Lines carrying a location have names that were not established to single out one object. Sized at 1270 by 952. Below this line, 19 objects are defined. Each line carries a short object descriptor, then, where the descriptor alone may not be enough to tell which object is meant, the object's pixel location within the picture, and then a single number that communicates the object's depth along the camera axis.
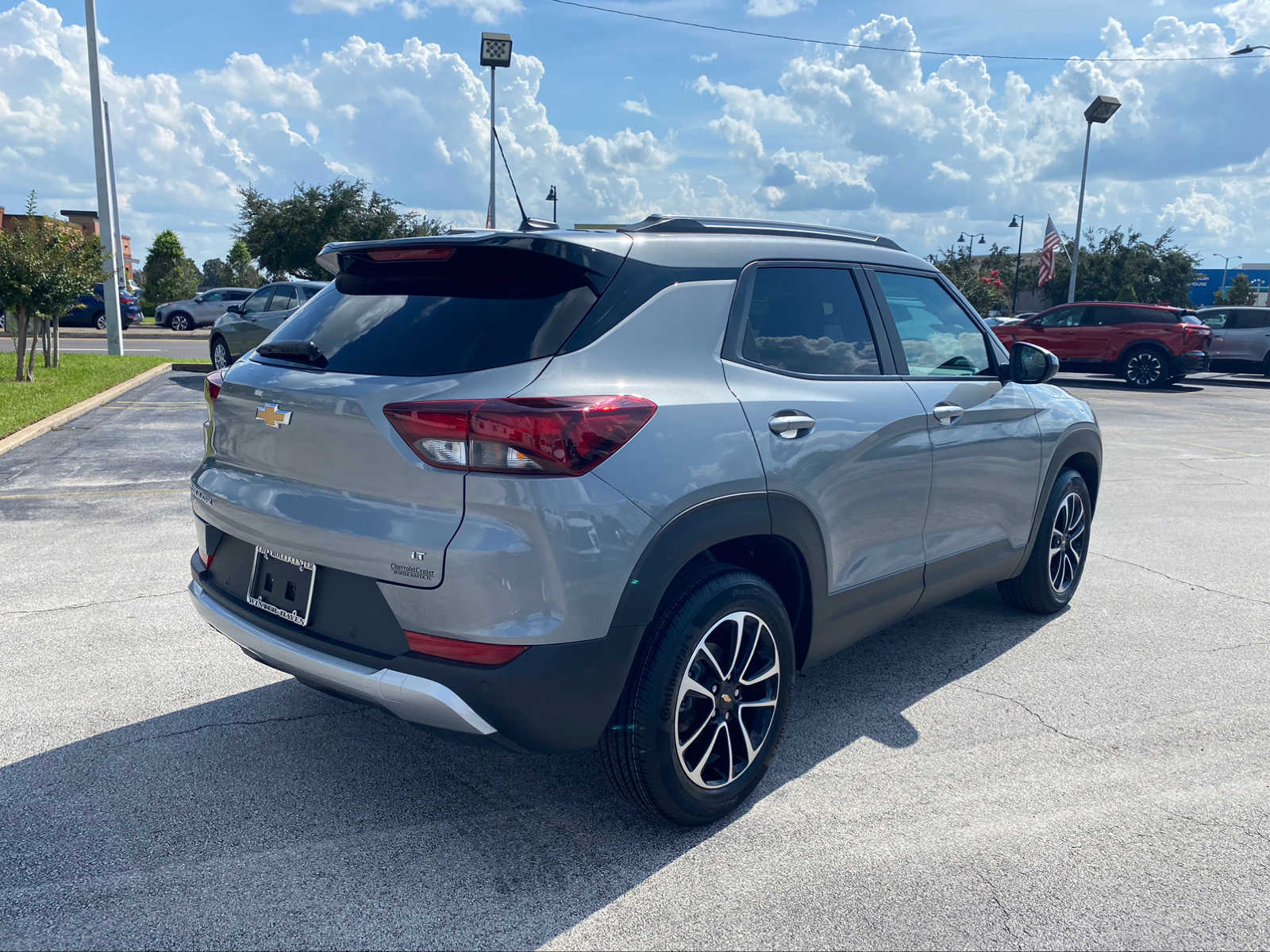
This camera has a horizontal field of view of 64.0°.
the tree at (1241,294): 72.62
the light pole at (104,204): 19.08
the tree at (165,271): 54.19
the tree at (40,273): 14.48
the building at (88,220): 50.71
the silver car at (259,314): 17.23
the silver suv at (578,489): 2.63
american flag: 34.59
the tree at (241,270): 67.06
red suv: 21.47
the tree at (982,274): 51.06
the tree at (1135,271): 52.69
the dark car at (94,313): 32.53
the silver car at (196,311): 33.81
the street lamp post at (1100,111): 35.47
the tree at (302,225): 40.75
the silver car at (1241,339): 24.08
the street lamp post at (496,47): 21.12
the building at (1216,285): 85.56
